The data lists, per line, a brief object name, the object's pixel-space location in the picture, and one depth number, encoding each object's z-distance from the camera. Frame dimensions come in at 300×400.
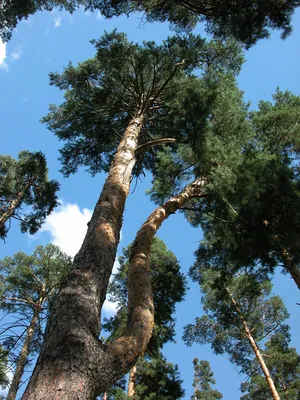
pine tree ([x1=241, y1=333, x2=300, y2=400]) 15.11
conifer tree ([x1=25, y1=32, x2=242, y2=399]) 2.32
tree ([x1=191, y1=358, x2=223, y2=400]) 25.27
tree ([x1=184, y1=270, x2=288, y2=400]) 13.66
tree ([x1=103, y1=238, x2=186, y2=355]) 11.38
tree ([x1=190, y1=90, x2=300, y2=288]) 6.60
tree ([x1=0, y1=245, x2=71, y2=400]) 13.51
